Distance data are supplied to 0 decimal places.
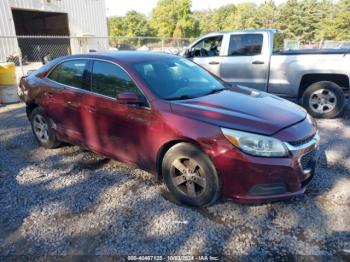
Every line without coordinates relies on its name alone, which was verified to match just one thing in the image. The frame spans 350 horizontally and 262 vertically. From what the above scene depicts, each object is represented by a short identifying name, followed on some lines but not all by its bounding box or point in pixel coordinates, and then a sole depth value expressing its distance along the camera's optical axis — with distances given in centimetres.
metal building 1867
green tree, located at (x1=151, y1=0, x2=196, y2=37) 5247
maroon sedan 290
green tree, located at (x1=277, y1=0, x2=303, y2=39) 5066
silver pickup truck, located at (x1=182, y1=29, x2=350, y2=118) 629
